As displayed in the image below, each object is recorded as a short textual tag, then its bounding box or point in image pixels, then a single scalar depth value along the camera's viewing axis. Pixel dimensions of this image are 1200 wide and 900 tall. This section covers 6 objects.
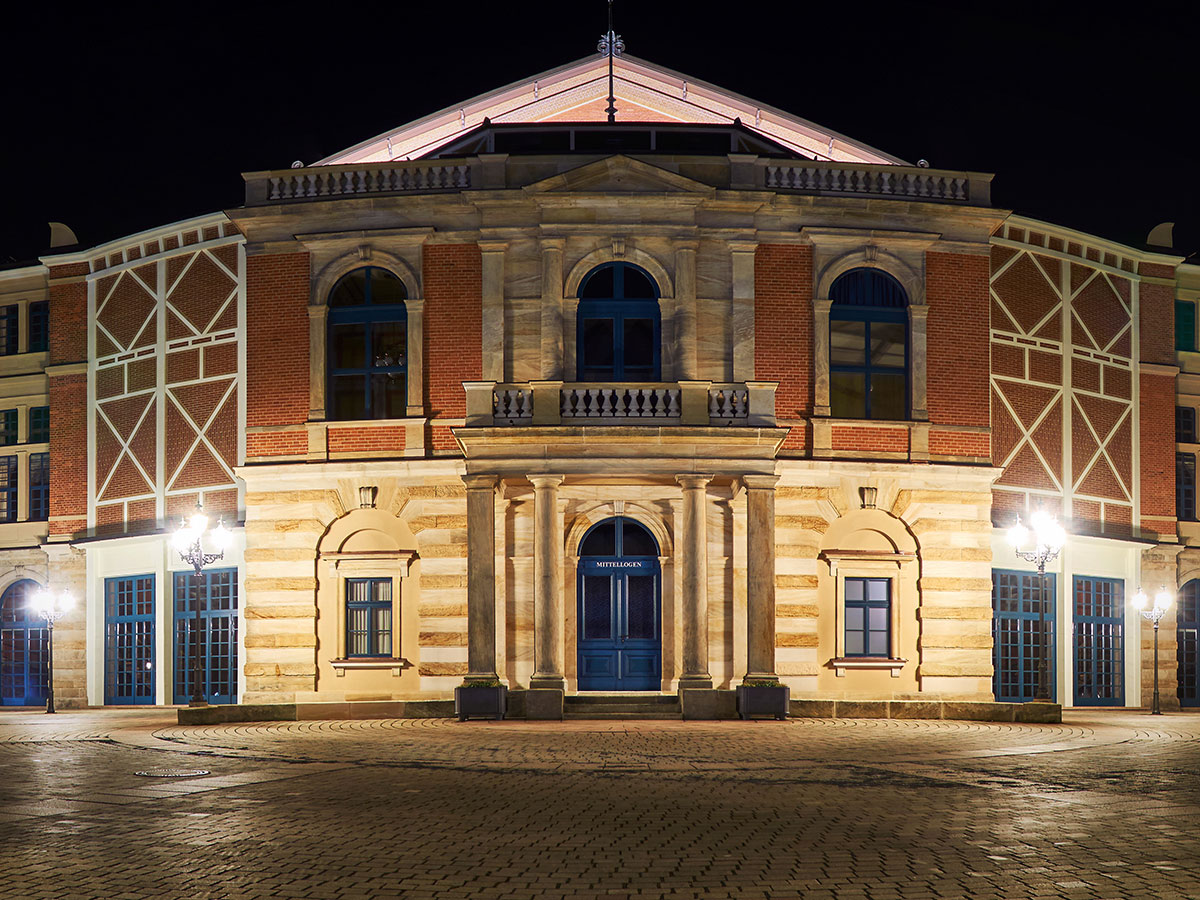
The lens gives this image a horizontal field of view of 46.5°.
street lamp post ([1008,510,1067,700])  25.47
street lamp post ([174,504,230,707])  25.77
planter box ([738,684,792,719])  25.36
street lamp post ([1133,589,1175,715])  32.44
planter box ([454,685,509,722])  25.44
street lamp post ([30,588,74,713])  32.22
